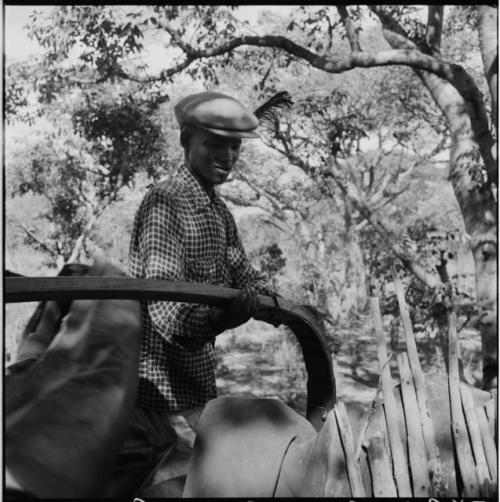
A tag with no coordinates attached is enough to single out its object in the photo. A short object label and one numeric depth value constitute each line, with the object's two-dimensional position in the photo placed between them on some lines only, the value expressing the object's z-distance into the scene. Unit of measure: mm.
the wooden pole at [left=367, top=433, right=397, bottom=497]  1212
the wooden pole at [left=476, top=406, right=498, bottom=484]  1360
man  1635
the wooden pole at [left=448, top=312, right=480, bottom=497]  1324
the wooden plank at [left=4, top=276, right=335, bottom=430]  1014
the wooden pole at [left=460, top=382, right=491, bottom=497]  1331
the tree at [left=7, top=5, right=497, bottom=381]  5270
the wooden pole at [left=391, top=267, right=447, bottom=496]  1296
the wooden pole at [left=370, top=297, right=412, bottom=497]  1258
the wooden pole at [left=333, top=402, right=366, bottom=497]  1160
